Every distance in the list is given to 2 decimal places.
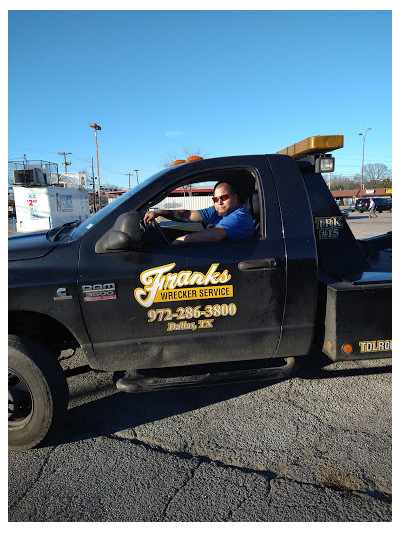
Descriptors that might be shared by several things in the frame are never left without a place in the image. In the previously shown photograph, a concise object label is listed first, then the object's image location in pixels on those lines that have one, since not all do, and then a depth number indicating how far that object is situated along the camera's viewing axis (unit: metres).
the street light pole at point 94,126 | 28.04
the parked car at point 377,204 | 36.19
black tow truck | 2.17
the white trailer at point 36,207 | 17.41
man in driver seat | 2.40
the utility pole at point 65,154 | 67.59
